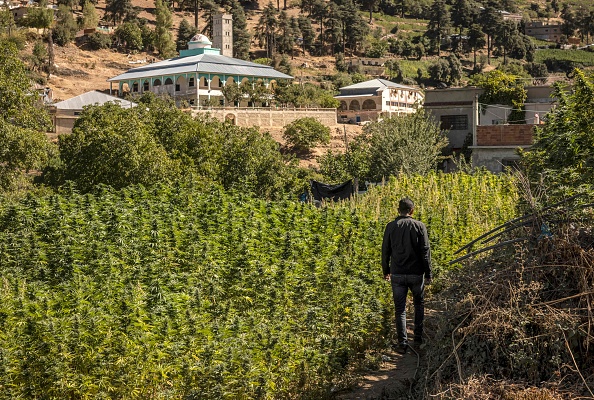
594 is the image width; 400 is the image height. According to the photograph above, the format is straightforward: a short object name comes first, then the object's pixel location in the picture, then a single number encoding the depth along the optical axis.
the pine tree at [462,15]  114.25
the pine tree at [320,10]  107.00
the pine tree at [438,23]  109.33
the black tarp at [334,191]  28.78
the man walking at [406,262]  8.65
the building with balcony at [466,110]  38.06
